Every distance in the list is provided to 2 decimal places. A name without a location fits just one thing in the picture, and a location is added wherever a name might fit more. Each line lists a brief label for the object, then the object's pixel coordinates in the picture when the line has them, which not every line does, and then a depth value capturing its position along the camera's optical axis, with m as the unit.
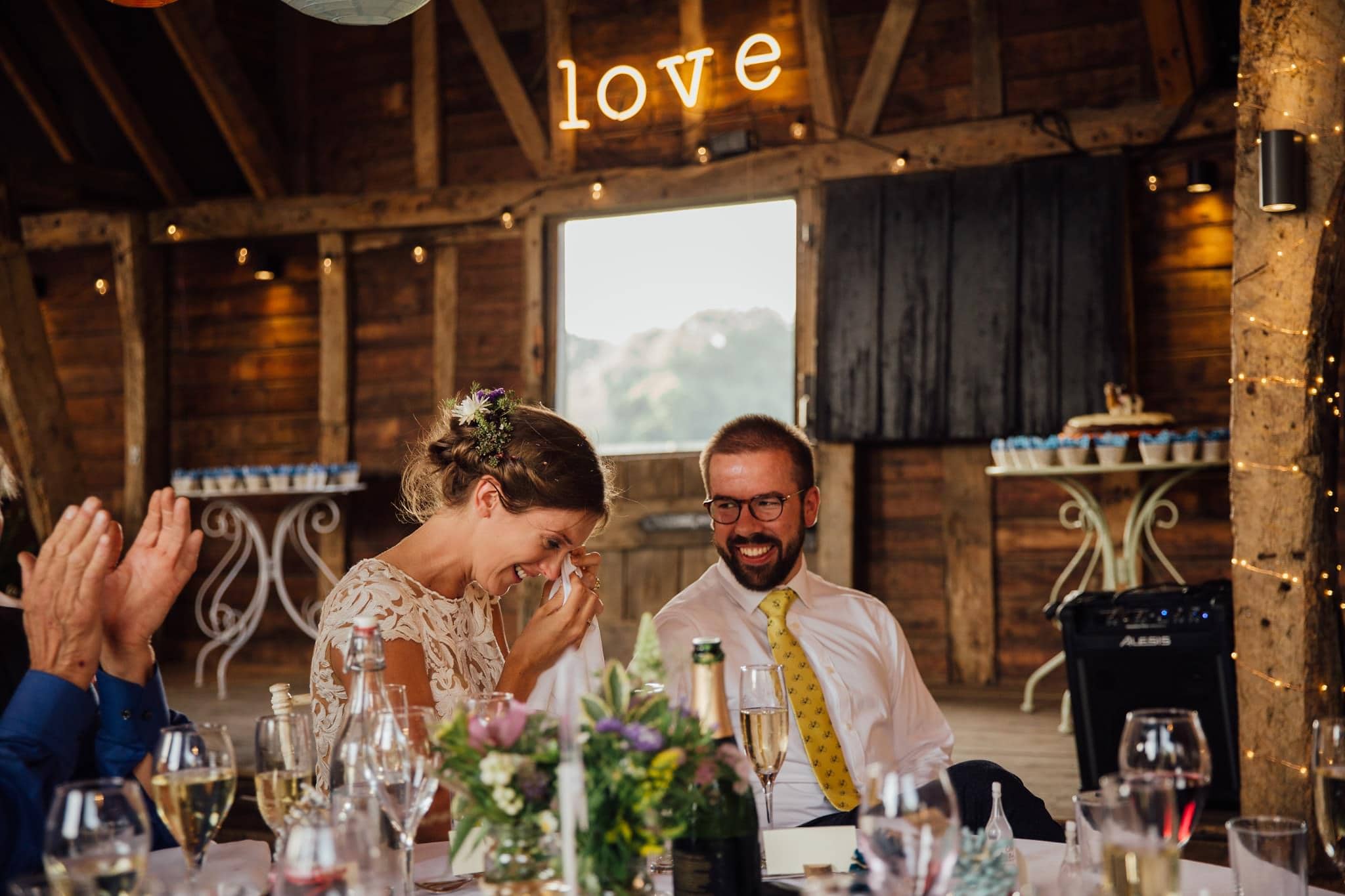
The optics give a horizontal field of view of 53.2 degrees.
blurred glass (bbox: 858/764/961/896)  1.12
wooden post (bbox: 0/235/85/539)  6.05
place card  1.56
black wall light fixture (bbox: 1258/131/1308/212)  3.50
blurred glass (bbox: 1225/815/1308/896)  1.27
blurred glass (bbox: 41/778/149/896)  1.15
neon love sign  6.43
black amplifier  4.22
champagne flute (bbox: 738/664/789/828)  1.63
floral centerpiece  1.16
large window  6.88
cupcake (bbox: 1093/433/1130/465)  5.11
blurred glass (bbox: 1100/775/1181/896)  1.13
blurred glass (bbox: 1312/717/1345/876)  1.32
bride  2.28
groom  2.61
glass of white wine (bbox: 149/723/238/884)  1.34
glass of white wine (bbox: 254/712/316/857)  1.47
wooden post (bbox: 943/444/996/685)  6.37
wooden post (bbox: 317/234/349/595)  7.56
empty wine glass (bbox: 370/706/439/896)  1.38
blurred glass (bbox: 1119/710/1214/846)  1.34
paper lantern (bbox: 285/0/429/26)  2.45
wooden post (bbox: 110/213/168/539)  7.79
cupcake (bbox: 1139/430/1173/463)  5.07
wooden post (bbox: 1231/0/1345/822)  3.55
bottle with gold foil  1.32
